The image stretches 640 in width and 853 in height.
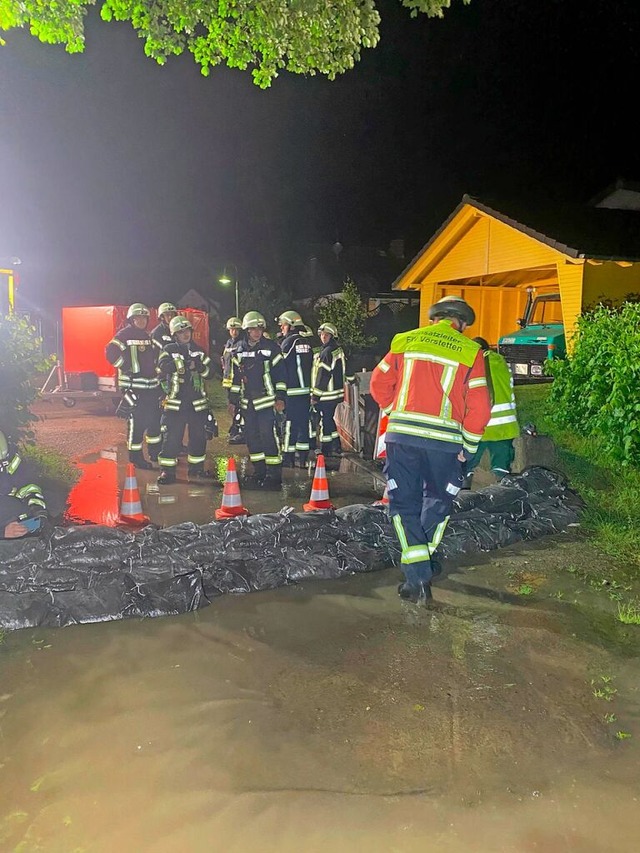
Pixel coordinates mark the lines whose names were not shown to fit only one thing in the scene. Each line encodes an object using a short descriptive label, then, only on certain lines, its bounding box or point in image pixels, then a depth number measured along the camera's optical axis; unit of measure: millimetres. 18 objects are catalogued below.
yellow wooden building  12203
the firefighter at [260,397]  7930
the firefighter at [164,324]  8609
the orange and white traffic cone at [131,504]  6086
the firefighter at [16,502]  4535
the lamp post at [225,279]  32788
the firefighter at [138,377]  8453
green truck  13047
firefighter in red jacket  4352
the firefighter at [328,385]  9164
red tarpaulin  18750
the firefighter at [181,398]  8023
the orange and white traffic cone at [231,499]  6191
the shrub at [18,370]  6719
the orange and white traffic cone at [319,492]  6461
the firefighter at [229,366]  9454
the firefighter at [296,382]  8695
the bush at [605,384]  5492
